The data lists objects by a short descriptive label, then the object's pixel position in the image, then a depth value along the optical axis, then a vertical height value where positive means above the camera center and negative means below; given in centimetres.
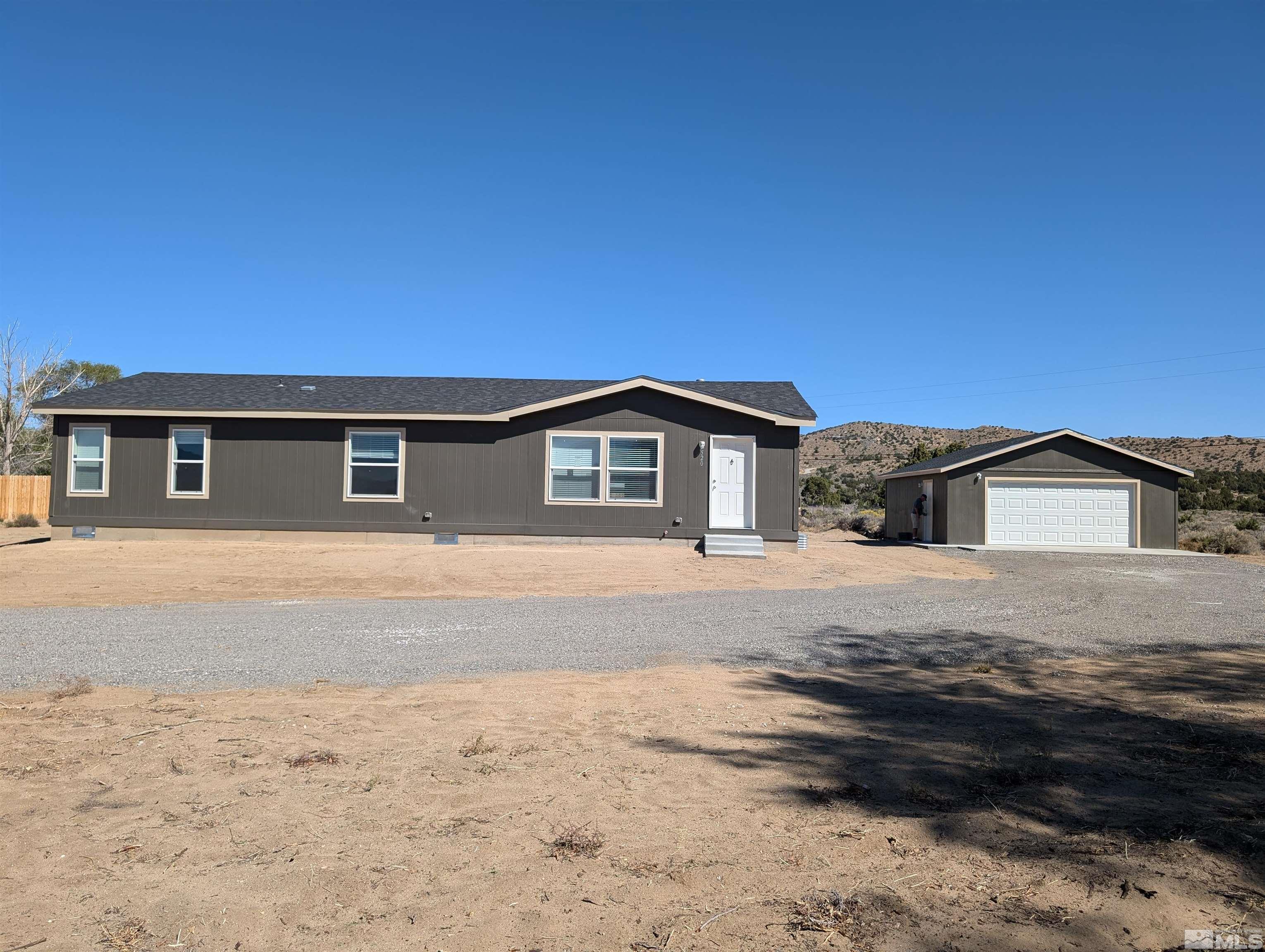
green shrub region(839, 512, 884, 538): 2973 -60
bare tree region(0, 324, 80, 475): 3475 +355
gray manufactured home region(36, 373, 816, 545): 1738 +77
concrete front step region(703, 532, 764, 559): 1620 -77
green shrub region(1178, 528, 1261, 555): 2227 -89
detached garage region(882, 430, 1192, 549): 2258 +38
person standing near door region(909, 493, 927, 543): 2552 -15
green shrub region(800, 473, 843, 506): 4253 +76
